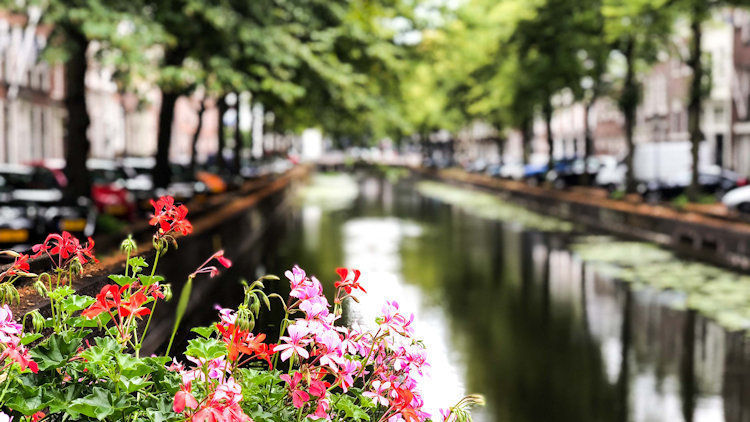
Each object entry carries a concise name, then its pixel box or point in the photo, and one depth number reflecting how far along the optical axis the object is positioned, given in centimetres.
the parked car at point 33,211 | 1930
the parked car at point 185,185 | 3148
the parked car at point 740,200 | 2903
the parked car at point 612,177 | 4825
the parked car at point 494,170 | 7275
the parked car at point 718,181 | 4116
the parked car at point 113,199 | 2569
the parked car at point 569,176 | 5241
